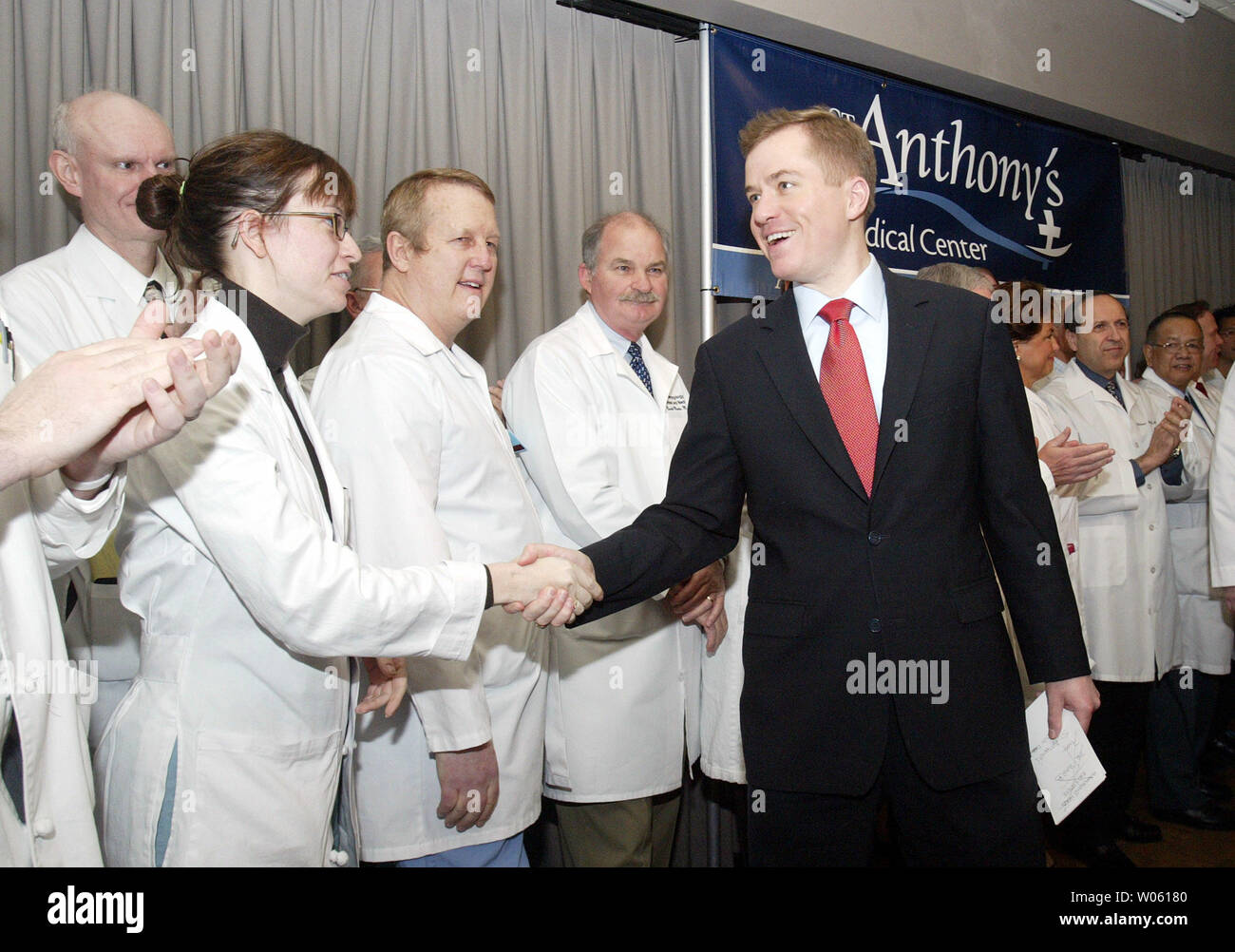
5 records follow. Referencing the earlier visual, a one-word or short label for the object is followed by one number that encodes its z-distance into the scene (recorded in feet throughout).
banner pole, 11.47
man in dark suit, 5.29
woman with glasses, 4.51
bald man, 6.45
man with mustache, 7.93
